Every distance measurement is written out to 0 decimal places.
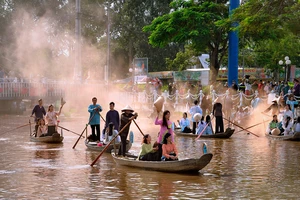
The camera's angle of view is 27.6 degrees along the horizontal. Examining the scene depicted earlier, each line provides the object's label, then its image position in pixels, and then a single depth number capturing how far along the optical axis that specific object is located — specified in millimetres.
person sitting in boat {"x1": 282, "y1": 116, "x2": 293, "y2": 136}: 23609
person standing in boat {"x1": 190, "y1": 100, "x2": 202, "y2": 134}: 26334
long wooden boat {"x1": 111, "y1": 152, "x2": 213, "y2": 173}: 14711
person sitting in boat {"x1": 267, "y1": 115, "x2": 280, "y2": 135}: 24406
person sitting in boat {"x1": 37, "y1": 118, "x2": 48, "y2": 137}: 23812
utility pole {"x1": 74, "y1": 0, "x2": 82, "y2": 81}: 39281
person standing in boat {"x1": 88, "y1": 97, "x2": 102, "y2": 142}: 20641
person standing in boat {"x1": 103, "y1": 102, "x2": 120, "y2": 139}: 19281
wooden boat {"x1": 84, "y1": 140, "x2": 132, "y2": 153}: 18297
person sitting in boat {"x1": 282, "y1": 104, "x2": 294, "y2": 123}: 23453
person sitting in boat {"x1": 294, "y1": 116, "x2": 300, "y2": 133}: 23211
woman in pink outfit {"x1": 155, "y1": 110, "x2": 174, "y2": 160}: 15441
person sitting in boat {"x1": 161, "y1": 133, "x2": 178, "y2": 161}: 15062
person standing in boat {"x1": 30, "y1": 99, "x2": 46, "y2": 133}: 24297
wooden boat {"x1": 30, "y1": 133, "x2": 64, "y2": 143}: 22969
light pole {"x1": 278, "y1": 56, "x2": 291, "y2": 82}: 34162
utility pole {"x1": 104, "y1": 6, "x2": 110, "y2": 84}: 51638
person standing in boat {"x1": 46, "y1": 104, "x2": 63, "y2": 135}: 22714
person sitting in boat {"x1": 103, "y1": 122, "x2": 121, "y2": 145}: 18964
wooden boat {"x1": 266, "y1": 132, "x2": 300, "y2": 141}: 22981
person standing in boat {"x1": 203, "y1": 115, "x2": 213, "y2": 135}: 25250
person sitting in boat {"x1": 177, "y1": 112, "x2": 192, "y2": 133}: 26062
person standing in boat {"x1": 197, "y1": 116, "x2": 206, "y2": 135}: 25406
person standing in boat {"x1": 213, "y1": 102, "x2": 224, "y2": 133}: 25109
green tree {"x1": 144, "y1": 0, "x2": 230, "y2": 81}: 37250
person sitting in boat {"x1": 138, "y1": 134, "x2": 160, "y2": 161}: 15352
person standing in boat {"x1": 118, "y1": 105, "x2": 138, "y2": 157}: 17078
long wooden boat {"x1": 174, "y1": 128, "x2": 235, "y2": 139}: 24875
